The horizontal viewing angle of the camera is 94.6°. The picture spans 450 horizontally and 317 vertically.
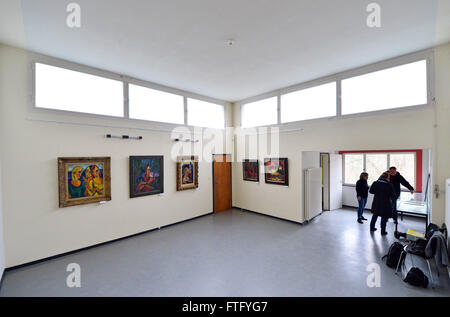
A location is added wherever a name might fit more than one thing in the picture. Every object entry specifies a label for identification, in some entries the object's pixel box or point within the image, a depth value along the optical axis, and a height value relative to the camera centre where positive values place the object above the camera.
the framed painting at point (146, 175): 4.94 -0.45
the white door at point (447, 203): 3.34 -0.81
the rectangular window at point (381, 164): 6.16 -0.29
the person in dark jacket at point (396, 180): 5.34 -0.66
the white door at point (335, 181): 7.10 -0.90
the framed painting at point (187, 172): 5.80 -0.44
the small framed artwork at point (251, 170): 6.76 -0.45
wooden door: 6.93 -0.87
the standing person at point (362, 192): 5.91 -1.05
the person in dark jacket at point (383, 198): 4.77 -1.01
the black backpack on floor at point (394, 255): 3.45 -1.68
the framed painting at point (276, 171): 5.98 -0.44
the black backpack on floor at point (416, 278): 2.94 -1.77
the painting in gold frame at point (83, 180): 3.96 -0.45
